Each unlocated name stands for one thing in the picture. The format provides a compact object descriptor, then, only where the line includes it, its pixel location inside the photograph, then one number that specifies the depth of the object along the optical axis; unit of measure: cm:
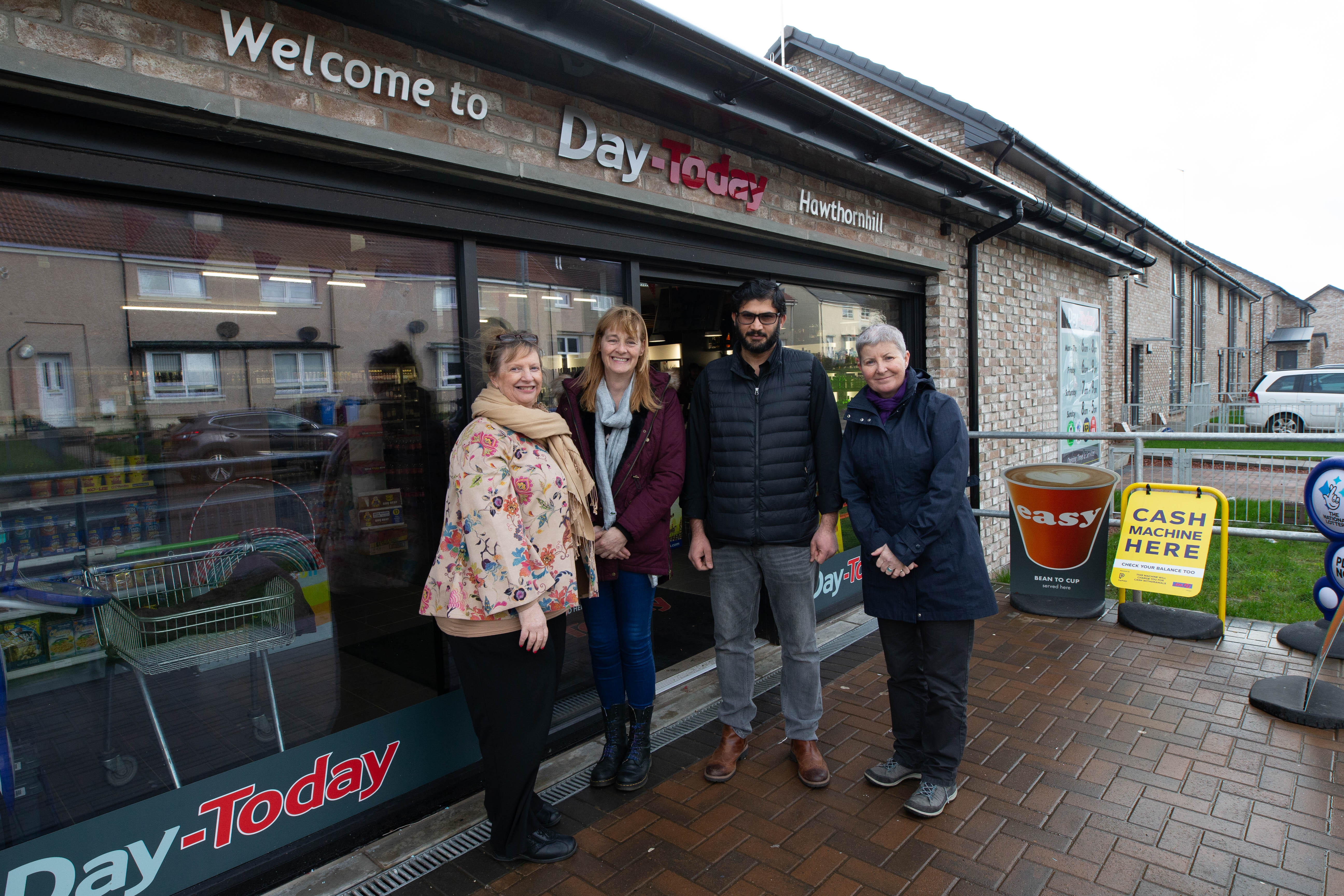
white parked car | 1627
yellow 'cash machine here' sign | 479
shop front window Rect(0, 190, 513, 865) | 221
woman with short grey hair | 283
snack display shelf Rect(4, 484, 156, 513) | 217
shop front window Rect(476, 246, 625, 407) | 332
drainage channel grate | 259
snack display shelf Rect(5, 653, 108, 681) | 219
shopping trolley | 240
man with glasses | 311
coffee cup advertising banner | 505
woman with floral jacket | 238
